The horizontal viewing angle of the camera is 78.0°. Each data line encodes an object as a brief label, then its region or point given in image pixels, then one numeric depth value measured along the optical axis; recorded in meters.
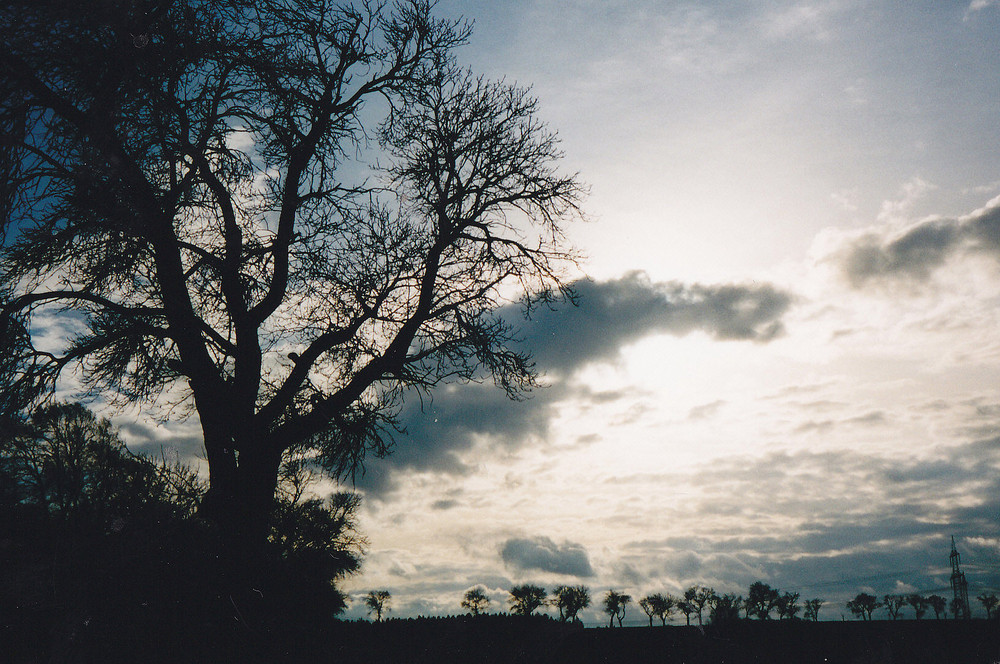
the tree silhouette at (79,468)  14.23
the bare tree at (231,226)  7.06
